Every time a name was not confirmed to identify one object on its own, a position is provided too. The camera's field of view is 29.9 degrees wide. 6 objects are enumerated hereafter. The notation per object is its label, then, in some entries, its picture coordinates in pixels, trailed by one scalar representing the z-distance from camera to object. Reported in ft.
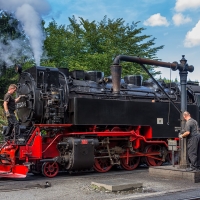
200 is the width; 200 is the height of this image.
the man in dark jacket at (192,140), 29.58
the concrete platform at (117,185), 23.52
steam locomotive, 31.12
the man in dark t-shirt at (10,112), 30.69
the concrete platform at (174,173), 27.89
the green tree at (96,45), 68.33
